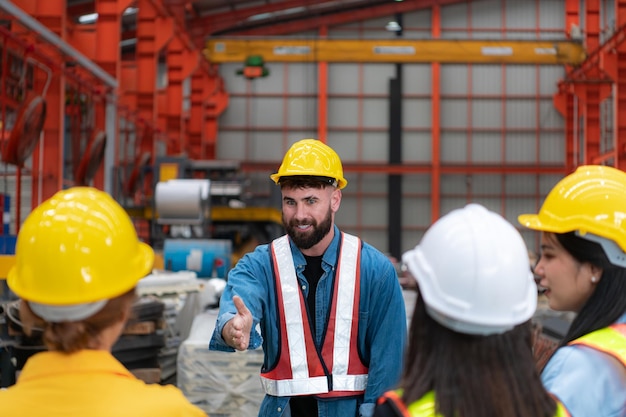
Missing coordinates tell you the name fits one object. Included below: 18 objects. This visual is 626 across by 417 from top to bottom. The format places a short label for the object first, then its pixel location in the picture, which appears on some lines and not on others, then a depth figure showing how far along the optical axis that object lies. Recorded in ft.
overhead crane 67.41
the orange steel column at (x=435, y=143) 78.54
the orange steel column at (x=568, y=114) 74.64
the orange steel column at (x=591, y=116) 67.33
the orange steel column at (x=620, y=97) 52.37
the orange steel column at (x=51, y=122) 38.19
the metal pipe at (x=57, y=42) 29.48
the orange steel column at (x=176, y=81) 65.98
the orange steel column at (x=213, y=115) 80.28
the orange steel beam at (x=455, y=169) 78.23
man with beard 10.03
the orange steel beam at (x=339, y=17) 81.92
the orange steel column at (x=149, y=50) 57.47
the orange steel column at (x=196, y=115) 75.97
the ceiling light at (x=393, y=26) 82.37
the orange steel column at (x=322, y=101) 80.23
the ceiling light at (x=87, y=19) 66.97
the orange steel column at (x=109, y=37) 46.01
